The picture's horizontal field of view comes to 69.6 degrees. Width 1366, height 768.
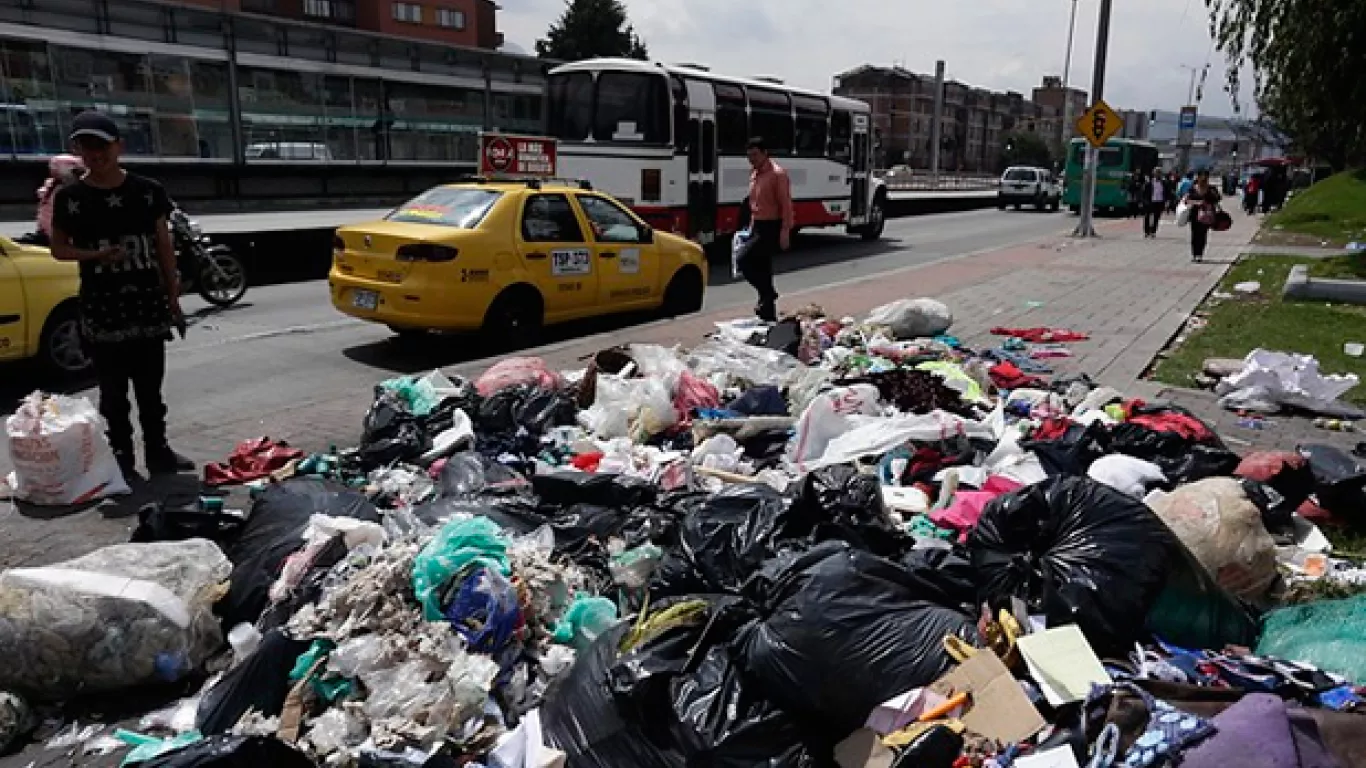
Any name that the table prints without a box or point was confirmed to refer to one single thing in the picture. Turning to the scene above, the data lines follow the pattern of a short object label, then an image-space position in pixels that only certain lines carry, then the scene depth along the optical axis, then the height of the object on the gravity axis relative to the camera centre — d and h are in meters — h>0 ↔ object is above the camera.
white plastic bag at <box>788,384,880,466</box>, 5.45 -1.43
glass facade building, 17.91 +1.76
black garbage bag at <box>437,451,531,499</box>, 4.73 -1.52
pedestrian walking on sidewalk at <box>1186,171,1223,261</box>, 17.45 -0.61
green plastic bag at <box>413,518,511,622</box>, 3.37 -1.35
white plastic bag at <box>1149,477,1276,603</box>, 3.72 -1.38
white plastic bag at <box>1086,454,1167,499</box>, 4.66 -1.44
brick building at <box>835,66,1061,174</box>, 118.75 +6.38
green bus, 37.53 -0.03
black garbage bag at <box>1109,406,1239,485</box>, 4.93 -1.43
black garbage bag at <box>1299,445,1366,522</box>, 4.65 -1.47
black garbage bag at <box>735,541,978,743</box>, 2.87 -1.38
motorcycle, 10.93 -1.10
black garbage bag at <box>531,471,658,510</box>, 4.53 -1.46
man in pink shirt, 9.91 -0.51
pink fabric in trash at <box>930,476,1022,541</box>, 4.32 -1.50
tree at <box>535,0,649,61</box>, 63.72 +8.68
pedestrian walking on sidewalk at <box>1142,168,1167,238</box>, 24.02 -0.76
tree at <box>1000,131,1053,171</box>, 109.81 +1.89
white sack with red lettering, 4.87 -1.39
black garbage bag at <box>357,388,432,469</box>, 5.58 -1.53
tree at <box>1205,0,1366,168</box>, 14.86 +1.74
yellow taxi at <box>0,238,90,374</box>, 7.29 -1.06
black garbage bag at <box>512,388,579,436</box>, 6.00 -1.48
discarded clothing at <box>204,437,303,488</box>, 5.39 -1.63
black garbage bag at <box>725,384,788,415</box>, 6.18 -1.45
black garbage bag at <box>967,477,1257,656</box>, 3.14 -1.31
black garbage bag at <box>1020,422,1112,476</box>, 5.04 -1.44
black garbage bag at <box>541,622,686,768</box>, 2.83 -1.61
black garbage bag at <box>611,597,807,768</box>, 2.79 -1.53
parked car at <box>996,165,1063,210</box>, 42.78 -0.83
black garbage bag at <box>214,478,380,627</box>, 3.79 -1.49
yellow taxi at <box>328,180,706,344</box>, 8.58 -0.86
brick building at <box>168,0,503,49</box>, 58.88 +9.44
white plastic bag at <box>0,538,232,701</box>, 3.30 -1.55
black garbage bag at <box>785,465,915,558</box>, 3.80 -1.34
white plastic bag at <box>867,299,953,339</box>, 9.14 -1.37
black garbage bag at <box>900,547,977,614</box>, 3.38 -1.43
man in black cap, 5.04 -0.55
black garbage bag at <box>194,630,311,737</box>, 3.10 -1.63
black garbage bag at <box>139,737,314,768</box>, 2.50 -1.48
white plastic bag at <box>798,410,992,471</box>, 5.31 -1.43
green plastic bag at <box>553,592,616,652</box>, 3.43 -1.57
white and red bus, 15.50 +0.58
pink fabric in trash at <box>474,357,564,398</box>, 6.45 -1.36
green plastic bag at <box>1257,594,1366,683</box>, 3.06 -1.50
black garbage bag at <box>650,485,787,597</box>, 3.61 -1.38
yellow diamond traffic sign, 23.05 +1.04
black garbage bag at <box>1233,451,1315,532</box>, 4.70 -1.44
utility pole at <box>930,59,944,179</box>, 56.15 +2.61
